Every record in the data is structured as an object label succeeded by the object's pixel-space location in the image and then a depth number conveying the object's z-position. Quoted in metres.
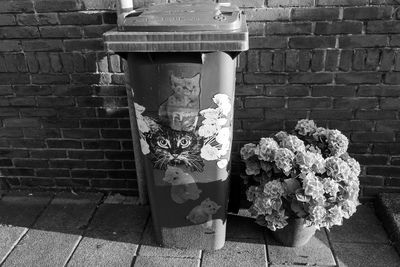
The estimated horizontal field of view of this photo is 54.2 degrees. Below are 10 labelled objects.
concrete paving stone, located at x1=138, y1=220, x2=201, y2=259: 2.75
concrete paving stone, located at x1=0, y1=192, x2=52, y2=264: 2.91
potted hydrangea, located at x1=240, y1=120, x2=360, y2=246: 2.47
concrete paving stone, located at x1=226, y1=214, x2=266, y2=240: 2.90
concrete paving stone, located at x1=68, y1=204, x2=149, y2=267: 2.71
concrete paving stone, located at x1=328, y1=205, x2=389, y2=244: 2.85
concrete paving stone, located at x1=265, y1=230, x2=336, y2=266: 2.65
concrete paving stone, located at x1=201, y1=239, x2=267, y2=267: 2.66
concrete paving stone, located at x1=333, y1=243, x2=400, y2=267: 2.63
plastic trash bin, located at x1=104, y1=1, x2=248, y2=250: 2.15
